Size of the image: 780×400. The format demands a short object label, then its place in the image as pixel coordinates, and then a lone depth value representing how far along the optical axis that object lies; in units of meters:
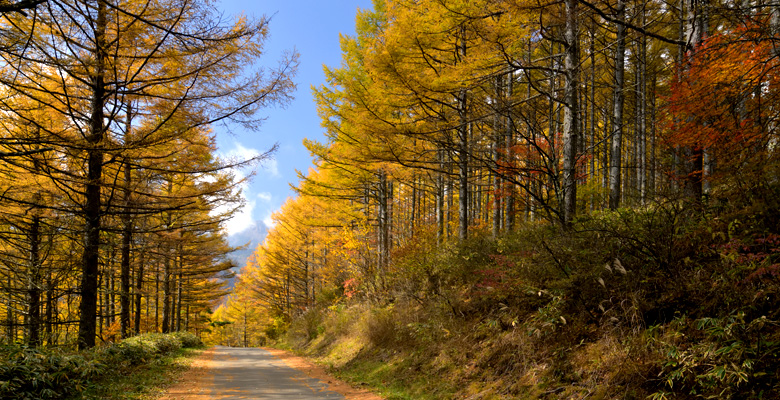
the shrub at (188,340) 16.15
